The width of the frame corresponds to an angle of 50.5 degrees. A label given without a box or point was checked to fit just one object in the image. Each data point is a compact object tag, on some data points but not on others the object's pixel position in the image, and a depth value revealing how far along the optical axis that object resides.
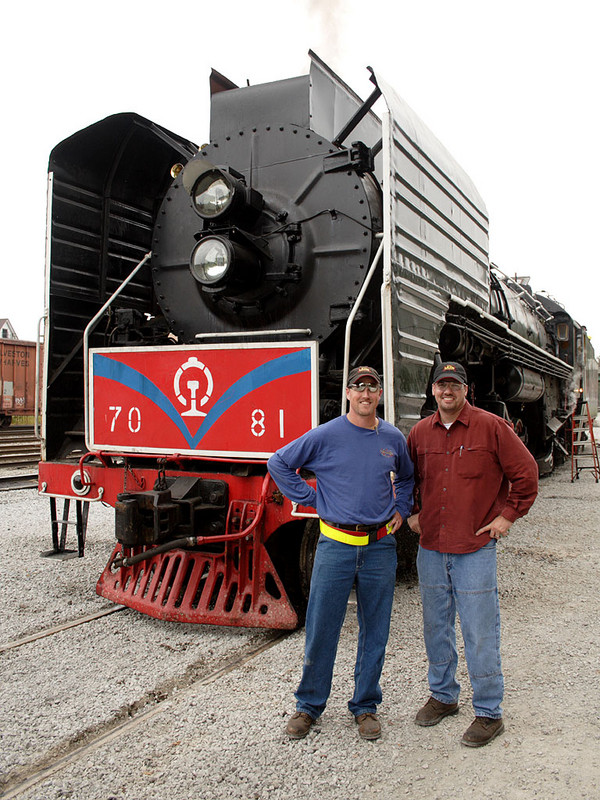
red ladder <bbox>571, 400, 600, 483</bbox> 11.05
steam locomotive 3.55
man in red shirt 2.56
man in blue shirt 2.58
